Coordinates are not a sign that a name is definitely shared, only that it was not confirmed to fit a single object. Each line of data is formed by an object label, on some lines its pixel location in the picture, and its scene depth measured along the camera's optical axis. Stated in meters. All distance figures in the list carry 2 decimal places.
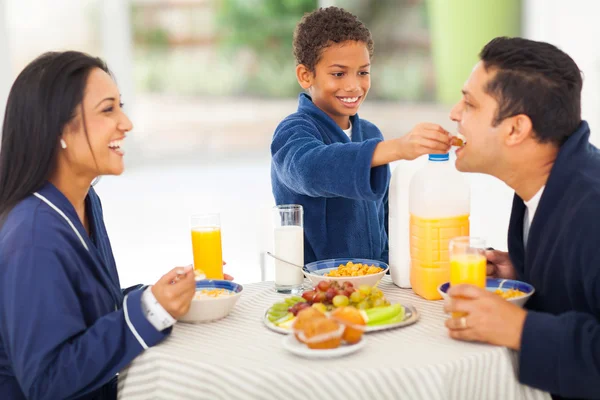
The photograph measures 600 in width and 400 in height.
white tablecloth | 1.47
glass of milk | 2.11
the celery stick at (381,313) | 1.71
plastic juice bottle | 1.90
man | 1.56
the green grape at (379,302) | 1.80
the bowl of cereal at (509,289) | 1.74
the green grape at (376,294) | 1.81
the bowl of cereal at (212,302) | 1.80
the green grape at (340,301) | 1.76
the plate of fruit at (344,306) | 1.72
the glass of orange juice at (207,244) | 2.04
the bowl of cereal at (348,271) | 1.96
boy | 2.29
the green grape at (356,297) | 1.79
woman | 1.63
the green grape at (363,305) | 1.77
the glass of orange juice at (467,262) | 1.71
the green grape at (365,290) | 1.81
